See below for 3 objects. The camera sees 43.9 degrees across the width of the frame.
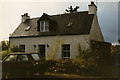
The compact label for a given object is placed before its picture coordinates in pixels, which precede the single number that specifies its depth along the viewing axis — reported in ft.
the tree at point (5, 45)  65.59
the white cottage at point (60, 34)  50.67
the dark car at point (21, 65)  30.27
